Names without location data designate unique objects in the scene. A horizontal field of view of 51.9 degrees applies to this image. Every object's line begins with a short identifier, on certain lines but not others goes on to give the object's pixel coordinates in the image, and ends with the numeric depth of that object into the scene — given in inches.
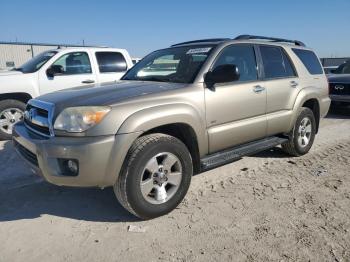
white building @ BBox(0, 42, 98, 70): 1223.5
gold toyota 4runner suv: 125.9
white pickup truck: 276.4
